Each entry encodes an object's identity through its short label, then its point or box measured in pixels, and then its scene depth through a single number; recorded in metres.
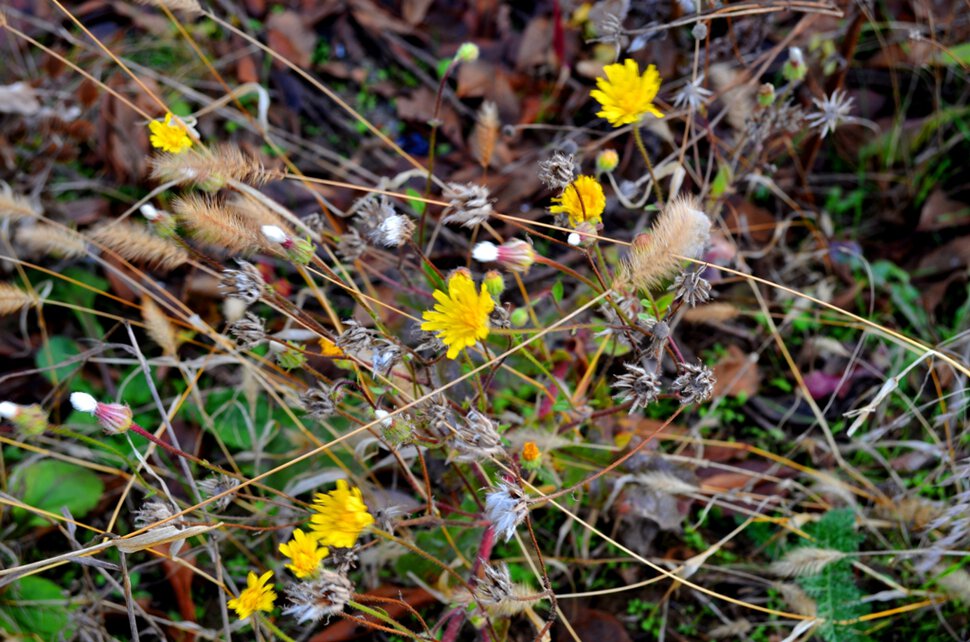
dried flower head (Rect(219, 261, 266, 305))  0.80
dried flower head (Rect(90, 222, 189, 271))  0.85
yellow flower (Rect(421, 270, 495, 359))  0.78
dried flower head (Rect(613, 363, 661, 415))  0.79
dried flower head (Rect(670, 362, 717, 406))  0.79
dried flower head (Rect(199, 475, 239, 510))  0.82
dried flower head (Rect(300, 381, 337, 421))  0.82
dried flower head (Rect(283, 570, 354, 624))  0.77
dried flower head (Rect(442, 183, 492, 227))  0.81
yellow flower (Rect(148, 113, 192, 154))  0.83
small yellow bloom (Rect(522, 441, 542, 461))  0.80
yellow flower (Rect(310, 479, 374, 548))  0.79
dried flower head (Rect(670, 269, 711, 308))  0.79
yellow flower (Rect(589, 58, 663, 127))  0.81
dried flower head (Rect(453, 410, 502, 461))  0.79
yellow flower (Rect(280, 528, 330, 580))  0.79
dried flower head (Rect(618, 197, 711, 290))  0.79
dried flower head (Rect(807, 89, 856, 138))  0.86
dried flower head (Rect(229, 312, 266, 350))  0.80
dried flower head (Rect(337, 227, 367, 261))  0.86
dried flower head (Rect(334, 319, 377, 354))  0.80
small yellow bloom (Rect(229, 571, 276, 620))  0.79
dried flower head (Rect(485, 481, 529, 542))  0.77
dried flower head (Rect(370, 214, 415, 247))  0.81
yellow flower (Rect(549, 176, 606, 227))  0.80
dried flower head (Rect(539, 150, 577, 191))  0.79
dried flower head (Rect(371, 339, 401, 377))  0.80
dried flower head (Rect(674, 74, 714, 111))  0.85
